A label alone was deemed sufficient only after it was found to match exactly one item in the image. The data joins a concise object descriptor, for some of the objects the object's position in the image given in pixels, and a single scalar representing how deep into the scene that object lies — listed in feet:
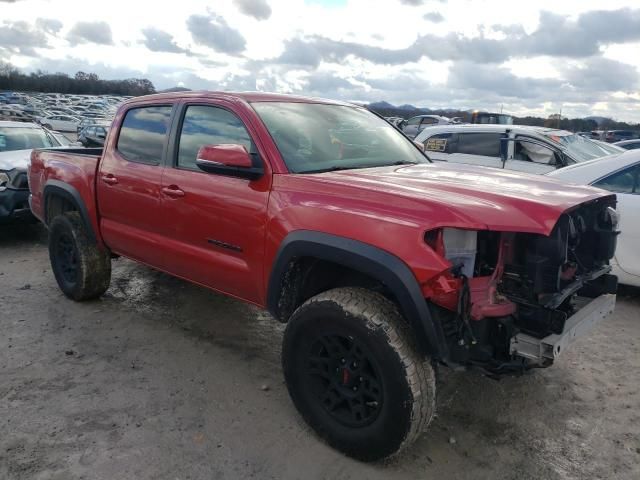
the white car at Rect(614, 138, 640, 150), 38.43
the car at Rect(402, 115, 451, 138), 72.79
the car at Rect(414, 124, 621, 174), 27.22
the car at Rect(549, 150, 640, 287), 16.14
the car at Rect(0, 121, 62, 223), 23.29
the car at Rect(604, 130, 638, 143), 85.07
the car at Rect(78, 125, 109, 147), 68.18
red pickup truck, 8.29
